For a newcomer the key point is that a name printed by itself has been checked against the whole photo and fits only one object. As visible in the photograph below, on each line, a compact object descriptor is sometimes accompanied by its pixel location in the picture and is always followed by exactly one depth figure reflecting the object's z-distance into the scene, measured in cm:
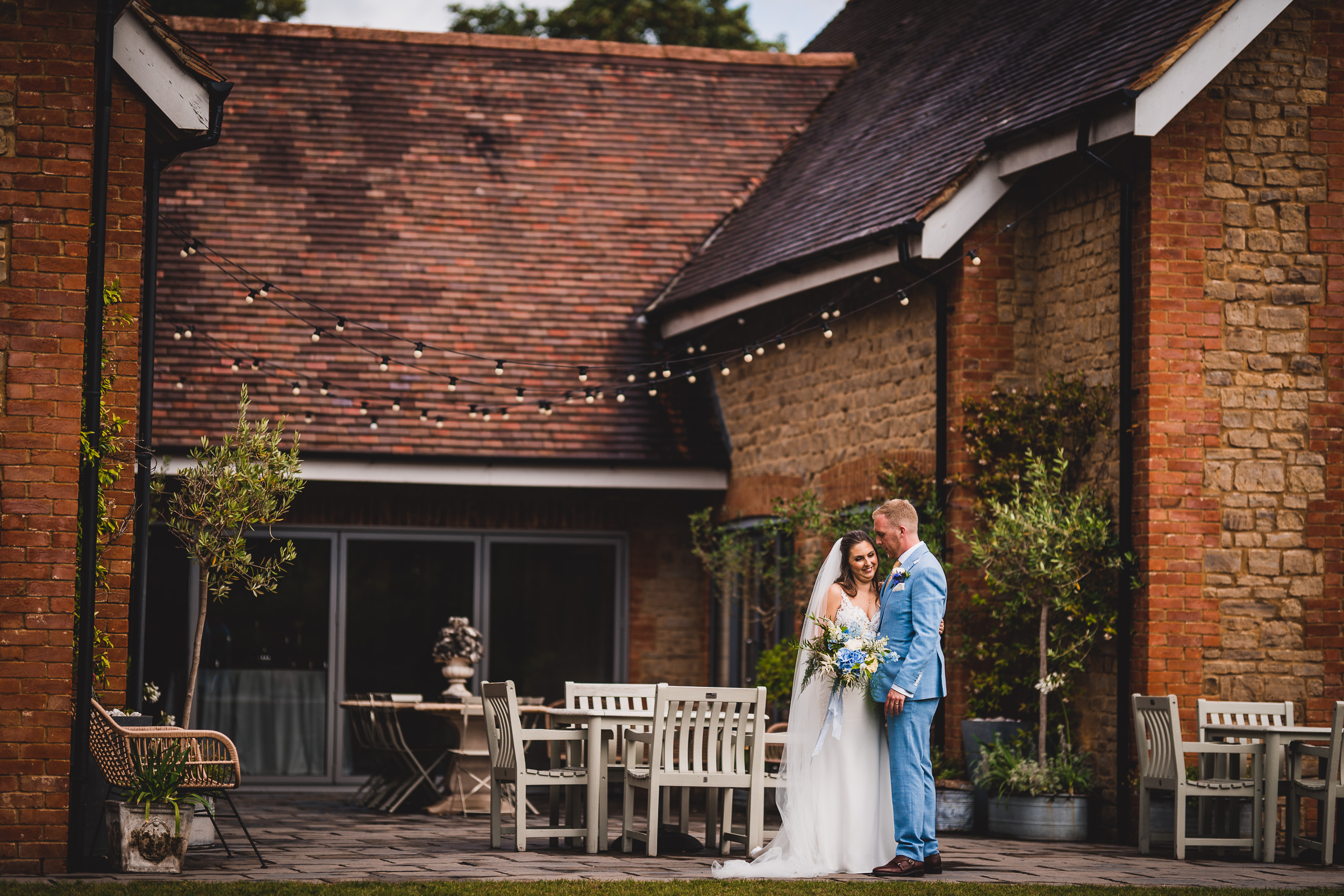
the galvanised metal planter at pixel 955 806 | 1936
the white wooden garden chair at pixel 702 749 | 1619
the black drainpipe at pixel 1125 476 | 1838
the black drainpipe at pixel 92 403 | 1450
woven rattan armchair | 1472
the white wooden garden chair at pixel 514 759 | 1668
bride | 1533
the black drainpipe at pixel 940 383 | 2077
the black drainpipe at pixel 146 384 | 1767
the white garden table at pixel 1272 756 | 1641
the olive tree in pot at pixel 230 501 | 1678
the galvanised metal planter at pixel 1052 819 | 1846
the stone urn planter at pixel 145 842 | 1444
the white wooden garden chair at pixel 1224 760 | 1747
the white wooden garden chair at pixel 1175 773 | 1669
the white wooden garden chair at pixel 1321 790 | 1618
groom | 1493
